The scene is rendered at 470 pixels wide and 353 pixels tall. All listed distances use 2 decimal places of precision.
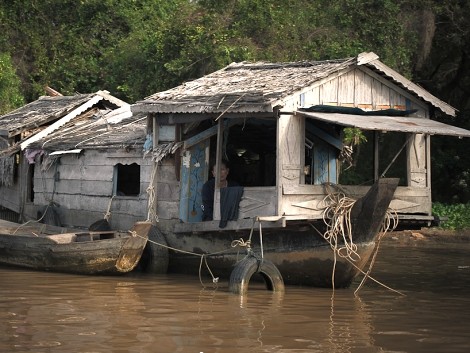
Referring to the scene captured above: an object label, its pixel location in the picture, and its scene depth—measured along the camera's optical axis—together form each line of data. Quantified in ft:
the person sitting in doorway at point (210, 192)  49.83
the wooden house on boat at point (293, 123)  46.29
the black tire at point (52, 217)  61.67
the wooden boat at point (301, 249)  45.39
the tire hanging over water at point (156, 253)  51.96
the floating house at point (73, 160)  57.00
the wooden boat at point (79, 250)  50.03
